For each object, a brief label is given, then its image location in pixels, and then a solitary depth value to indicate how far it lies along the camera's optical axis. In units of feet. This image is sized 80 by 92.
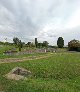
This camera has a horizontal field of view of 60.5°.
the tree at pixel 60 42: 112.58
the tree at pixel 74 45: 85.41
